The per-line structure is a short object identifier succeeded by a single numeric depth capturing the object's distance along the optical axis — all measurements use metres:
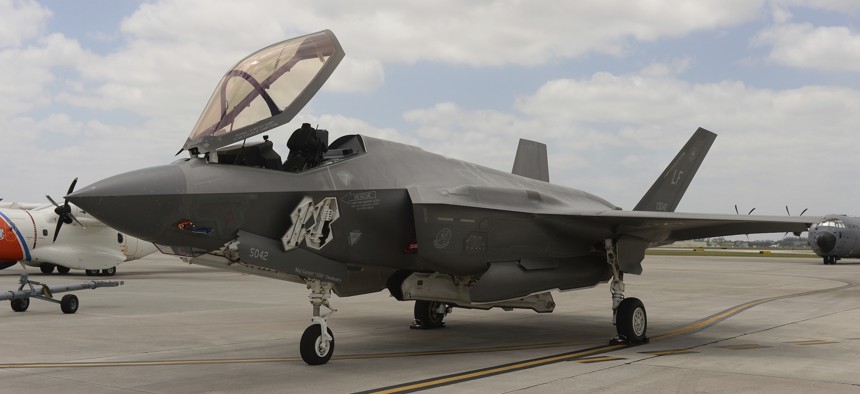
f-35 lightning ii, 7.80
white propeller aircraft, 27.20
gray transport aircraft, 42.19
